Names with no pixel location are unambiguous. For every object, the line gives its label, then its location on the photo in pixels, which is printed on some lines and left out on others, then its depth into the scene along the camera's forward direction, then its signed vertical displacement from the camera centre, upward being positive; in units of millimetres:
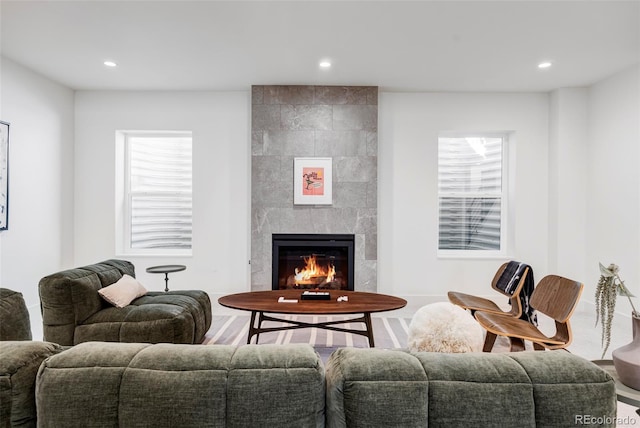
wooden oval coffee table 2781 -751
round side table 3811 -629
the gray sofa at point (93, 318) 2621 -791
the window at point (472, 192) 4922 +252
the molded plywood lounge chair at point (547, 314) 2549 -823
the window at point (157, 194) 4953 +201
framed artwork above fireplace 4562 +359
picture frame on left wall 3693 +326
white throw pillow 2836 -661
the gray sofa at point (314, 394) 848 -428
